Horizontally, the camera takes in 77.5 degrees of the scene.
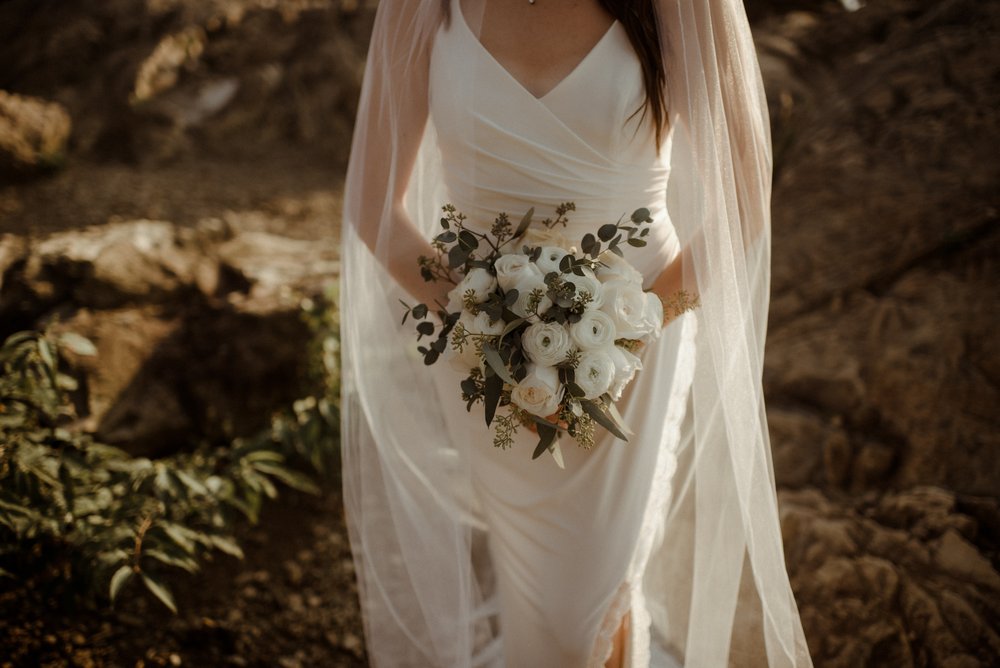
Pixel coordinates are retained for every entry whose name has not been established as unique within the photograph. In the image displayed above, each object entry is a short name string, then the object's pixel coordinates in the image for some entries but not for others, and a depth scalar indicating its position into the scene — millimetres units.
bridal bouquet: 1307
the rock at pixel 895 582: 2088
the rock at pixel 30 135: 4293
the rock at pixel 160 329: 2826
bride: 1628
